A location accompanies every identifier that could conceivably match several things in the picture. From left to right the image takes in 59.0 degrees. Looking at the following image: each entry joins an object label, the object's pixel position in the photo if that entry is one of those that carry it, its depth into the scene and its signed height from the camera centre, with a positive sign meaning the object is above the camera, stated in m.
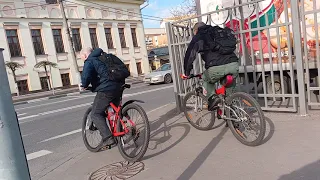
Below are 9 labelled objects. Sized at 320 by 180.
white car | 17.75 -1.19
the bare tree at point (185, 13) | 30.11 +4.67
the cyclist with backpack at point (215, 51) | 4.25 +0.00
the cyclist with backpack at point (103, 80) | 4.12 -0.23
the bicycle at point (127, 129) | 3.96 -0.97
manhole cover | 3.71 -1.46
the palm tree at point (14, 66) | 21.35 +0.72
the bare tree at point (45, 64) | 22.72 +0.56
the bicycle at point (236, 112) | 3.79 -0.91
